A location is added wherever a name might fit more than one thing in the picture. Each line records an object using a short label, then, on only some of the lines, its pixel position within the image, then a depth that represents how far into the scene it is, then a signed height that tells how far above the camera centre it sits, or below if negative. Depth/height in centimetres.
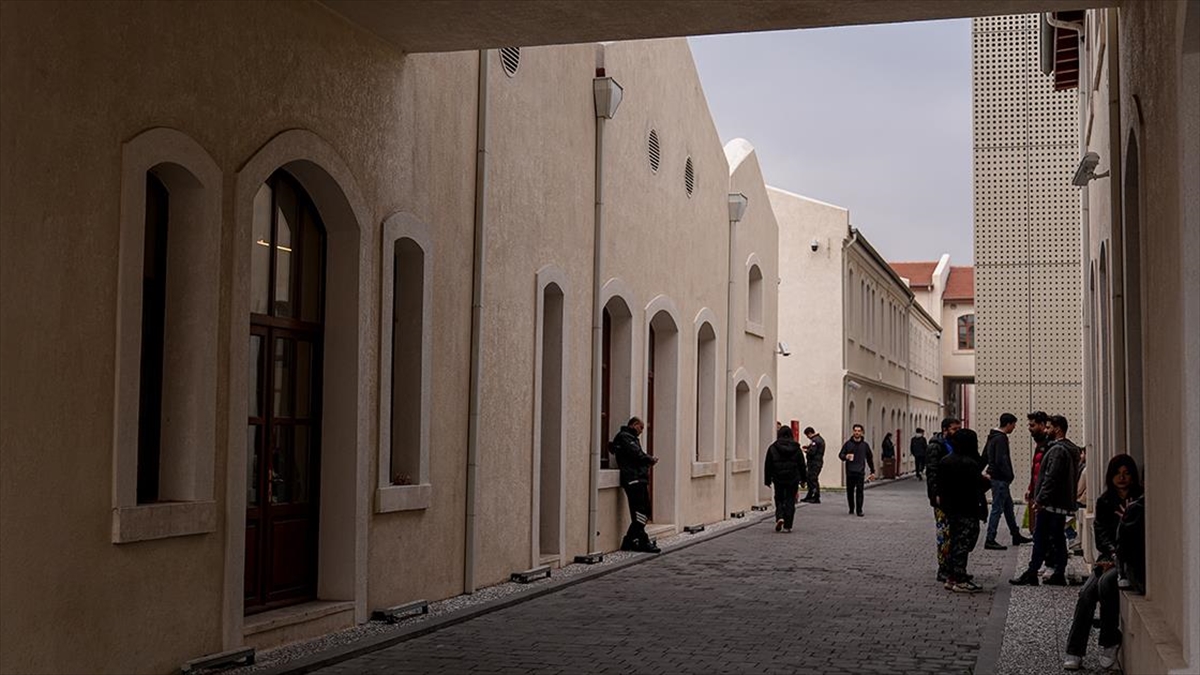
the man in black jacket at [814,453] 2911 -38
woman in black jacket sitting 921 -95
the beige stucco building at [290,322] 761 +83
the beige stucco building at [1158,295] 617 +83
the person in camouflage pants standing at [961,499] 1402 -63
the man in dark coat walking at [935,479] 1434 -44
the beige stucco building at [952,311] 7444 +676
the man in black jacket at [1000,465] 1805 -36
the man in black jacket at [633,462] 1750 -37
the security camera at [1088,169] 1320 +262
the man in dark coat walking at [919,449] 4566 -42
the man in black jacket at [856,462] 2703 -52
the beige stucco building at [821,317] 4166 +358
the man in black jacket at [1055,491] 1345 -52
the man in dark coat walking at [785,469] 2162 -54
